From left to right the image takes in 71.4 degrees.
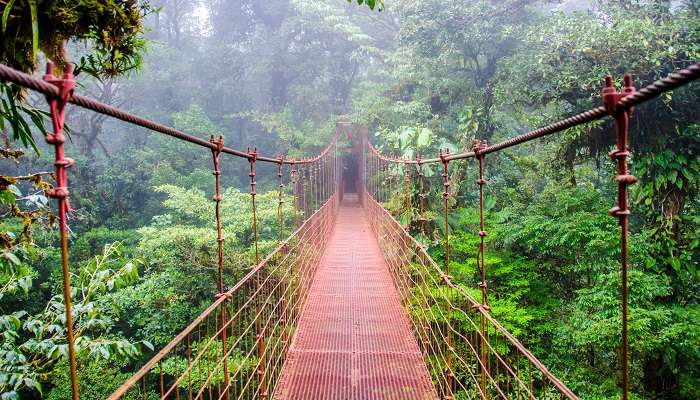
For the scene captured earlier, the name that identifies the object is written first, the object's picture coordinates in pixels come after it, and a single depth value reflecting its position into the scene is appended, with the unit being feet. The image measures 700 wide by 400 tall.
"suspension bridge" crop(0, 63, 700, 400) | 2.21
